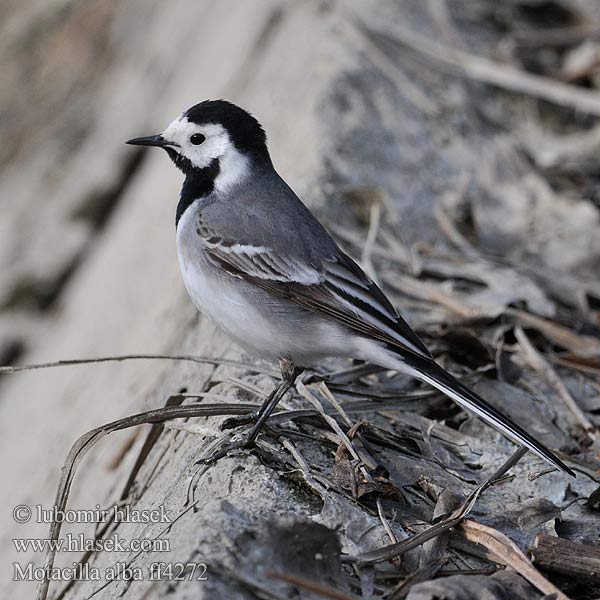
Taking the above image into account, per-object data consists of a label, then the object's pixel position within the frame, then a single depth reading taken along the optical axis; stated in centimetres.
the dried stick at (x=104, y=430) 607
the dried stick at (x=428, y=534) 569
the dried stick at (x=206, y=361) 762
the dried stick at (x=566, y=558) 597
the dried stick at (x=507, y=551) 574
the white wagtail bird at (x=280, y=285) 758
